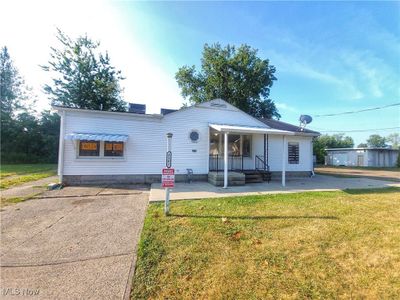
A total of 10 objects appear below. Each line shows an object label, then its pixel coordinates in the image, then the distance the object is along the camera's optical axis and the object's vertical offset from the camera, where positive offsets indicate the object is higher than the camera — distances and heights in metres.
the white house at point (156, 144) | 9.67 +0.65
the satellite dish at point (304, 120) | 14.55 +2.79
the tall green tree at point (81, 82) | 27.00 +9.62
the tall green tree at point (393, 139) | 77.57 +8.84
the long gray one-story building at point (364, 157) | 30.45 +0.65
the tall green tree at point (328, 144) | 33.19 +4.28
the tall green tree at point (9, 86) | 30.09 +10.21
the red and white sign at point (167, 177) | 5.34 -0.52
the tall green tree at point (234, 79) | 27.08 +10.54
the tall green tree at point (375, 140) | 79.19 +8.31
